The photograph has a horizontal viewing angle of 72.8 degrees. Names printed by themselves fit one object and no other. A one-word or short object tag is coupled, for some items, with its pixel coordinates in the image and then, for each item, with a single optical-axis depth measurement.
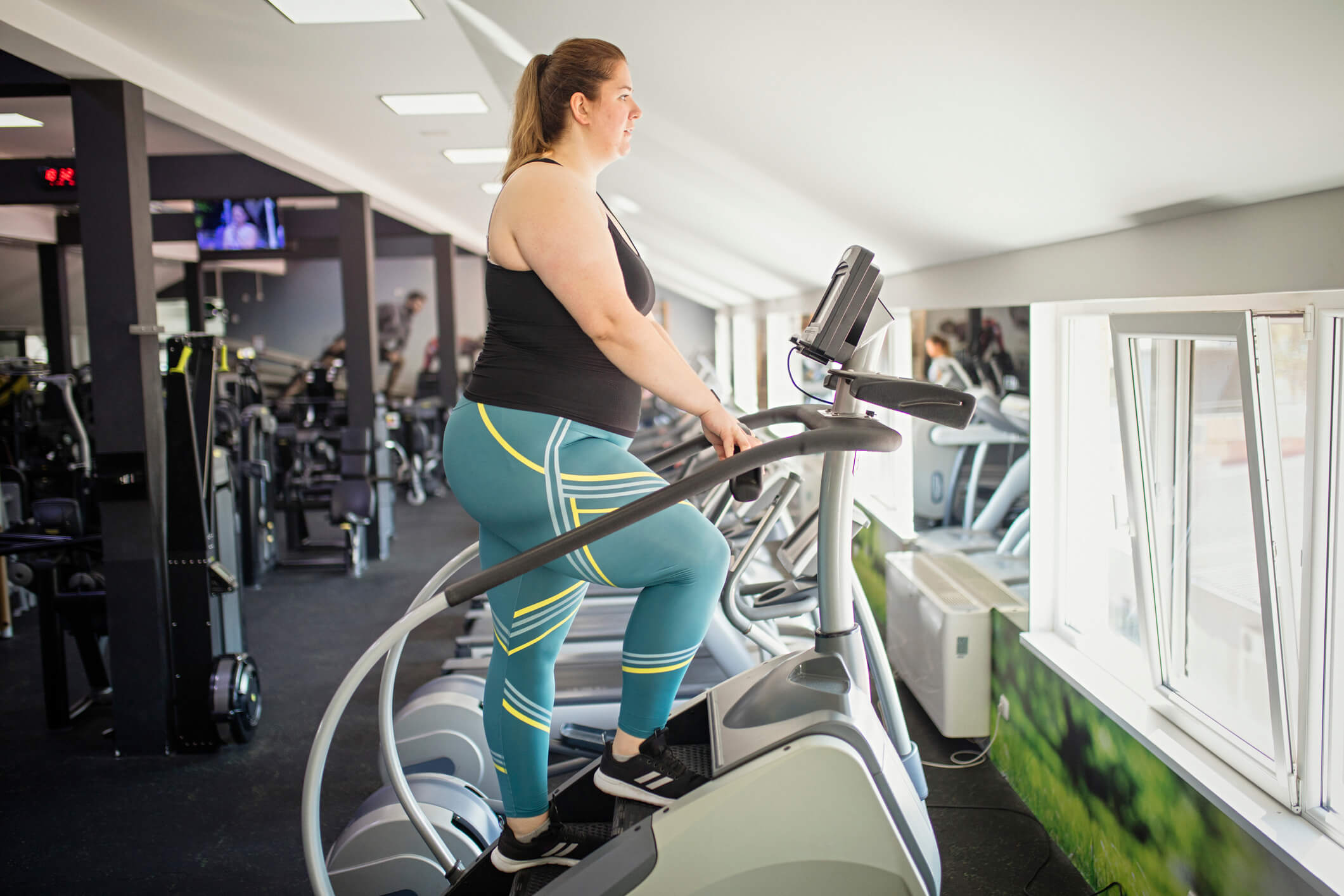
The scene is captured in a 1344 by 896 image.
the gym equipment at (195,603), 3.43
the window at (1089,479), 2.82
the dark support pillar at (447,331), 9.38
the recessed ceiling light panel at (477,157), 5.91
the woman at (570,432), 1.53
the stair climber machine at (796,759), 1.47
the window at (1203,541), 1.82
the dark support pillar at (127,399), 3.39
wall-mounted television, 7.72
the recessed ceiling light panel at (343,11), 3.17
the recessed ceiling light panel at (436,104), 4.52
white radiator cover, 3.12
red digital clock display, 5.56
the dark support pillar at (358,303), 6.47
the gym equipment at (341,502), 6.11
